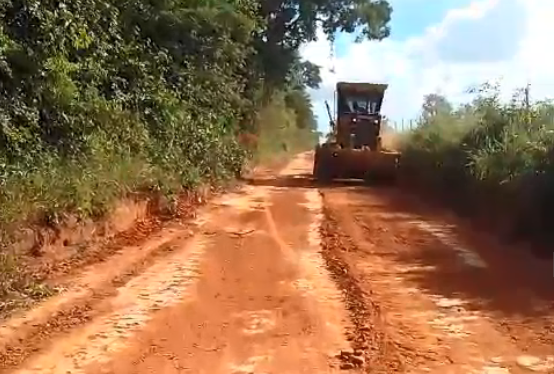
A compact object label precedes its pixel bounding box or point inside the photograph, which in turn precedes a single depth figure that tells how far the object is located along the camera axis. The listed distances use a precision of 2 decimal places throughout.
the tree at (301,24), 33.53
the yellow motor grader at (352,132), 26.38
